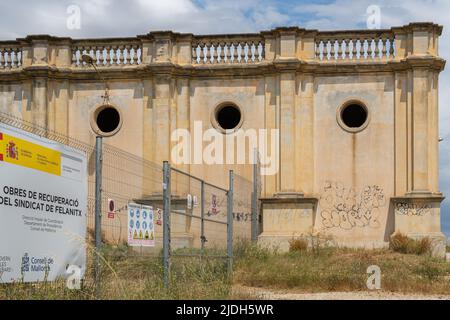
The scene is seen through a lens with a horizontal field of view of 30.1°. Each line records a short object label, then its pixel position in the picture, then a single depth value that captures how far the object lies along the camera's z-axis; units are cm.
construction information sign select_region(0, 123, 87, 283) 1052
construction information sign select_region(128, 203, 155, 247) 1208
